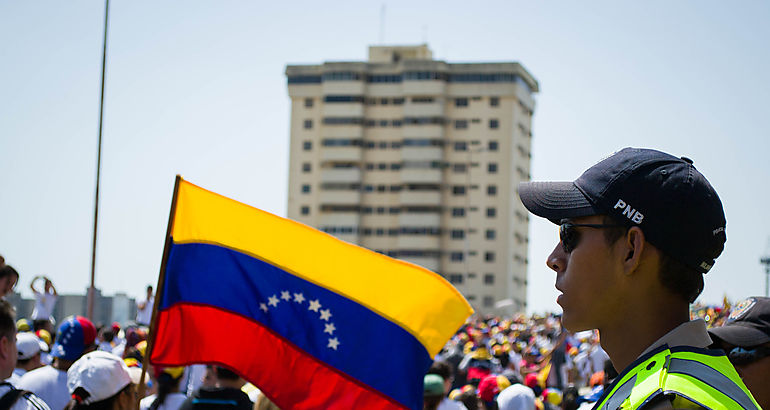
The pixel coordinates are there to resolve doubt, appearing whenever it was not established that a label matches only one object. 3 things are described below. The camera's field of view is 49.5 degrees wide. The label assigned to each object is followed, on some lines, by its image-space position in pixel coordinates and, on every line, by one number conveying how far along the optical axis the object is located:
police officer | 1.81
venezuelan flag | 5.03
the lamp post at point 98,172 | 7.88
